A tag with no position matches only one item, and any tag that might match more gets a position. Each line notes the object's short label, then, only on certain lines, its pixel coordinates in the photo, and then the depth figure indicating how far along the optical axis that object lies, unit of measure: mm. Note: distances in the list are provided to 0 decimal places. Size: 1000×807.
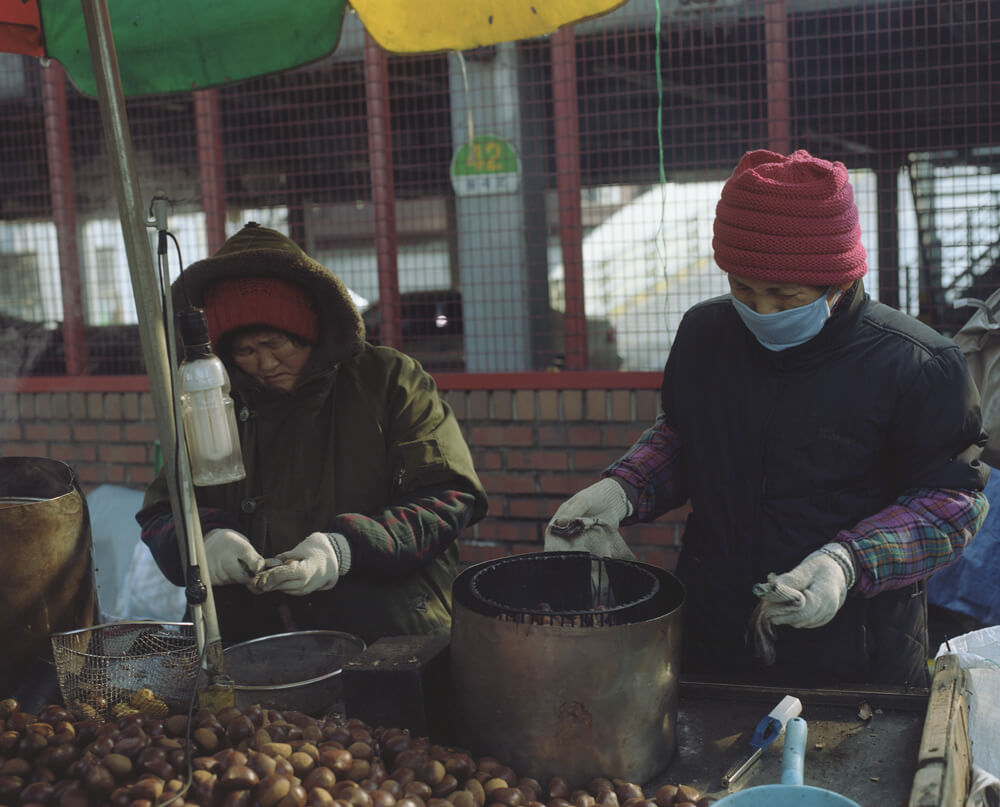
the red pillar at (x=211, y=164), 5238
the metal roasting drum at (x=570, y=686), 1570
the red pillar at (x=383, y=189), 4891
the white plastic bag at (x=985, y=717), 1910
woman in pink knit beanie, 2002
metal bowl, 2082
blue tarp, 3816
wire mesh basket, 1796
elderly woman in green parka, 2445
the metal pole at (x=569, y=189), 4633
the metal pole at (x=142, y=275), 1668
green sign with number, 4805
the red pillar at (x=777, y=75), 4352
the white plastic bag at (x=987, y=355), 3807
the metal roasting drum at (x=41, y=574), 1910
